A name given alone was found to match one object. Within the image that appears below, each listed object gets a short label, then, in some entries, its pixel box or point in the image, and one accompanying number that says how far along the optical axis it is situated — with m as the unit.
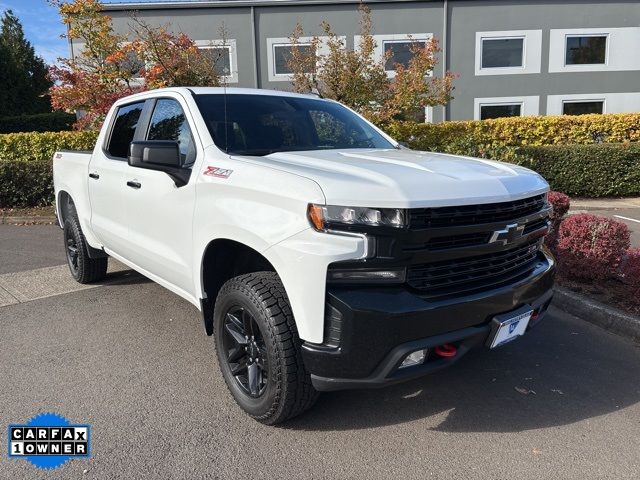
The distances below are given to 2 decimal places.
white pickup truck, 2.35
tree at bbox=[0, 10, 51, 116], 23.80
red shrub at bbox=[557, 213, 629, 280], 4.76
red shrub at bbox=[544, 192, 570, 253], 5.53
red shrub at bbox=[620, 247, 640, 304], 4.34
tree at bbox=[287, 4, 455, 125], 9.97
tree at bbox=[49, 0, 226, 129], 9.64
